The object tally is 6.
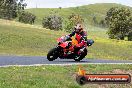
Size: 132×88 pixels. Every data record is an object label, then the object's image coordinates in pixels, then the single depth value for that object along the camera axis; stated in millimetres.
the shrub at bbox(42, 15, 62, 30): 153250
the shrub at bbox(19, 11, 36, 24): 165125
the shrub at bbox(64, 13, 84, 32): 144875
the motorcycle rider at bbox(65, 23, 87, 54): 21672
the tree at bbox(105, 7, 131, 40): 104750
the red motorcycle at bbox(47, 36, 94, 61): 21703
